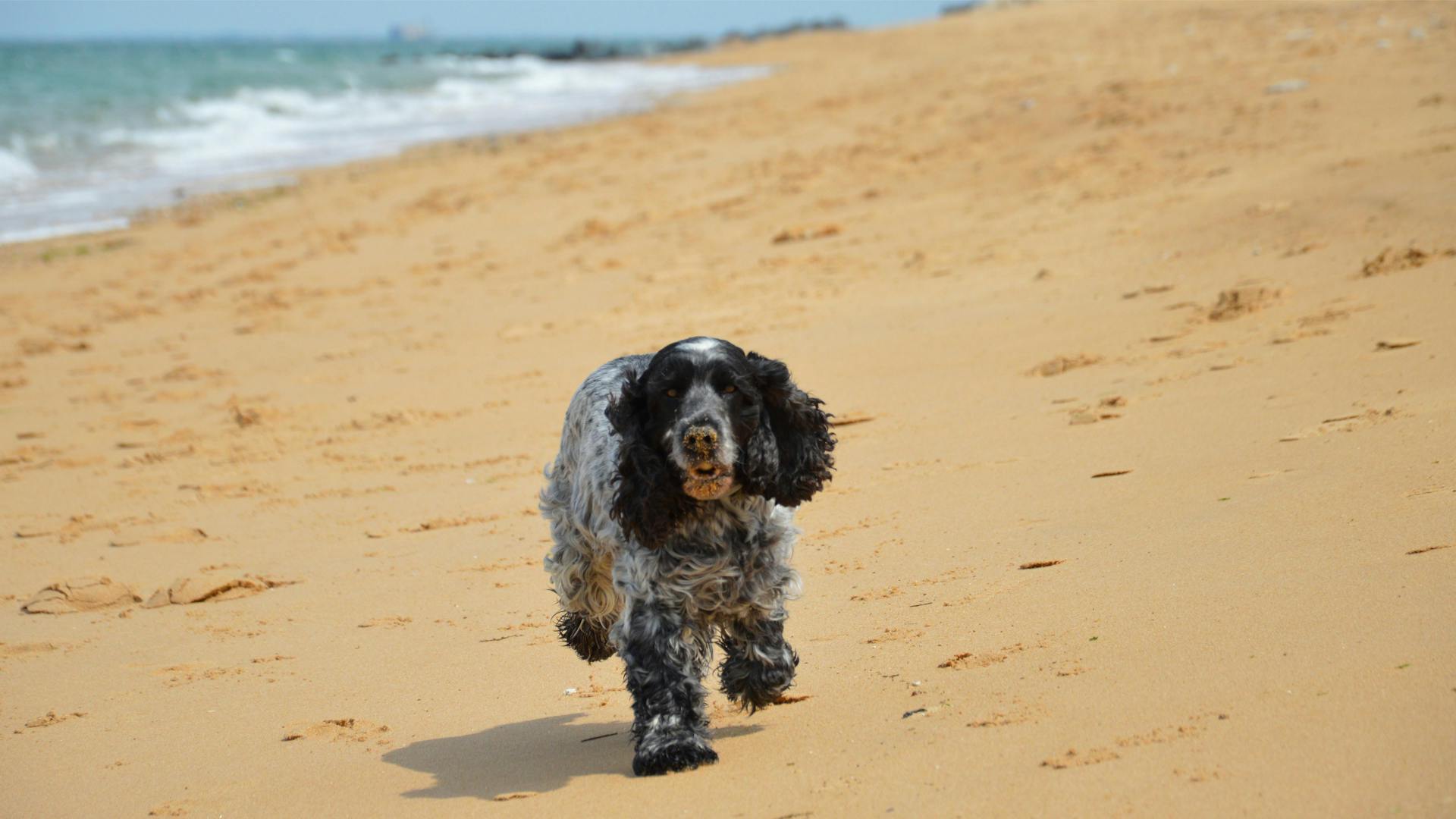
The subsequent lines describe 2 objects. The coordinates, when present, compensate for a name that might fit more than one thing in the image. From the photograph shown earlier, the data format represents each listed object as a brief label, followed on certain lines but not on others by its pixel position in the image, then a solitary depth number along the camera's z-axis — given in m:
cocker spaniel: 4.33
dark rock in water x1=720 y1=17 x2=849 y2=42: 90.69
